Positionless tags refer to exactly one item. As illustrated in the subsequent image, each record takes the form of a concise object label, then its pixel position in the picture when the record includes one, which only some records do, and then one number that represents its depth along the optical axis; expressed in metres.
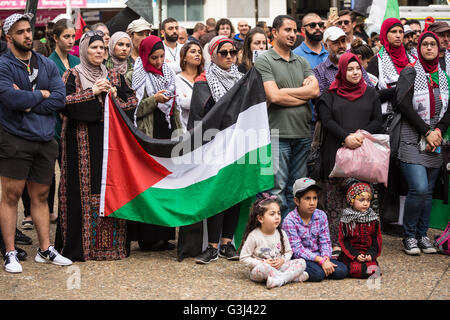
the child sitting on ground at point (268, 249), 5.40
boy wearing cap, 5.66
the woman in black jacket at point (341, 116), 6.23
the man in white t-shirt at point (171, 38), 8.99
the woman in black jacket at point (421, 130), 6.50
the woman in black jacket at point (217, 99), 6.33
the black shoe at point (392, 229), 7.32
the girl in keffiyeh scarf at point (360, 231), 5.70
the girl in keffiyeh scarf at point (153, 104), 6.46
